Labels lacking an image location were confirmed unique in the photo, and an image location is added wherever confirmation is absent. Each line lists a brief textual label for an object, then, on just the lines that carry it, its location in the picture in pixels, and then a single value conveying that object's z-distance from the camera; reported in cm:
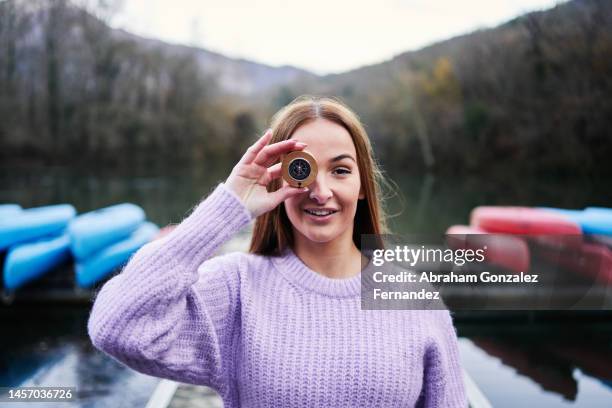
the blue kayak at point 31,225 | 392
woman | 89
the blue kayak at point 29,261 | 369
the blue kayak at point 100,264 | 392
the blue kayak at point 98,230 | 392
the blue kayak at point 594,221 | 387
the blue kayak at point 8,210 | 431
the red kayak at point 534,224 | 374
